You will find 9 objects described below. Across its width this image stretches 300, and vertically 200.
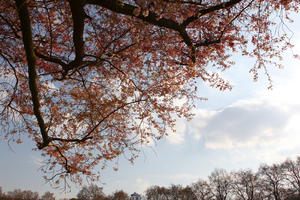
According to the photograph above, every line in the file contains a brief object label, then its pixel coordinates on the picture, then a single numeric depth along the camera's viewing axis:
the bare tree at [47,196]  69.85
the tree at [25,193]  71.38
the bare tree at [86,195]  59.34
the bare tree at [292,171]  37.44
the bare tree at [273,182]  37.97
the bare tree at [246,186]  41.84
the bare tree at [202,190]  49.99
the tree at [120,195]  70.12
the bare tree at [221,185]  47.00
